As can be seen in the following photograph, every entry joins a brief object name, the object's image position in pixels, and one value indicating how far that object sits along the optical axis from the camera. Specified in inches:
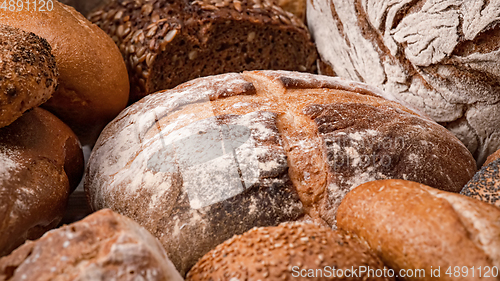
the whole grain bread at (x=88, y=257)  23.9
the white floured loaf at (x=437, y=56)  31.0
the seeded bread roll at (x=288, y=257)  25.0
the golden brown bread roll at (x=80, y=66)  31.6
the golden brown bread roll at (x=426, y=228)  24.8
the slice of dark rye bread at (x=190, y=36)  37.5
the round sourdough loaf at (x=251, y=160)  28.0
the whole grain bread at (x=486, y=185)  27.1
